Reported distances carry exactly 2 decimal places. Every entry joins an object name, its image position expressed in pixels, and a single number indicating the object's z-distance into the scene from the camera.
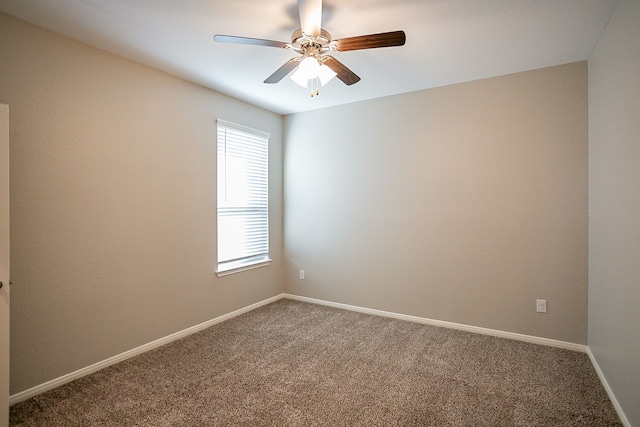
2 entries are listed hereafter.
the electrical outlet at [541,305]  3.03
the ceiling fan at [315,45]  1.88
